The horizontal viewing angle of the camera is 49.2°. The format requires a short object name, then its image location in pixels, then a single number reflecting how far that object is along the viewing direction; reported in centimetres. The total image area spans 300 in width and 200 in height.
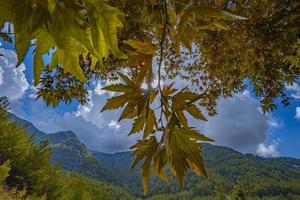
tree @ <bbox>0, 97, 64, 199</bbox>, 3531
